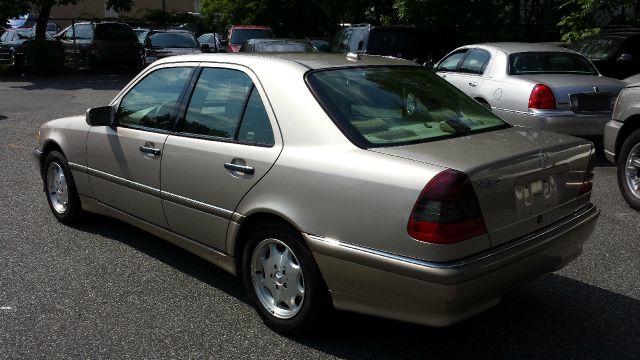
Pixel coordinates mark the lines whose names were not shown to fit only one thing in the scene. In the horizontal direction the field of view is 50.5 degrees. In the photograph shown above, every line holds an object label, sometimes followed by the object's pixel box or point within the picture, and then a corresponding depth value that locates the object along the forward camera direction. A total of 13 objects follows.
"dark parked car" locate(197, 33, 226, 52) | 26.17
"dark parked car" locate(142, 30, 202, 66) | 19.98
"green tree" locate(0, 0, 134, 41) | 19.69
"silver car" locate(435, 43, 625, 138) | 8.09
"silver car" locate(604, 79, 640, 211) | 6.43
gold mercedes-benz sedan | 3.13
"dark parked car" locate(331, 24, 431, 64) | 13.98
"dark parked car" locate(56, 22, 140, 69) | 22.77
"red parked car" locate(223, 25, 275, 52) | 22.42
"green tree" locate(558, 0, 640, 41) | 14.08
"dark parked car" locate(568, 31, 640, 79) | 11.44
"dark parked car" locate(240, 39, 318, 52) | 16.45
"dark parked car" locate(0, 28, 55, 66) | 22.48
